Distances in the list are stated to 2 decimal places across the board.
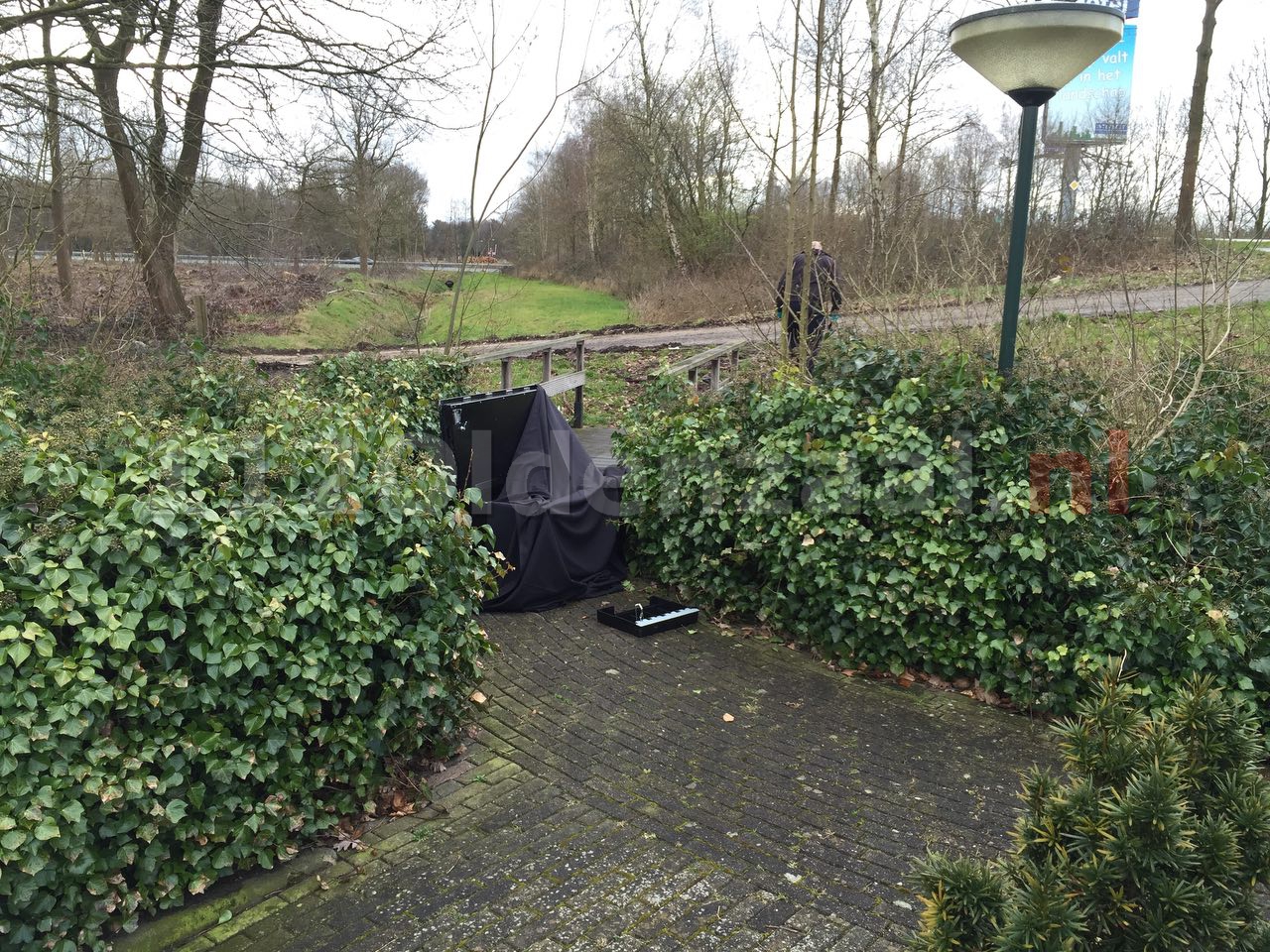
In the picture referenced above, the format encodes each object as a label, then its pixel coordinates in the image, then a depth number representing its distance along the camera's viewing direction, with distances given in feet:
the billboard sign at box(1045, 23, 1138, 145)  54.54
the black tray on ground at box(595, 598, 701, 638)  18.63
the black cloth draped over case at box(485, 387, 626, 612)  19.57
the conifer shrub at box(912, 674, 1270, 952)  6.23
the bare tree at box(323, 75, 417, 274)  36.96
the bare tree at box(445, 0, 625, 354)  27.32
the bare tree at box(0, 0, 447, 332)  31.48
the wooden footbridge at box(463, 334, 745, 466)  28.63
